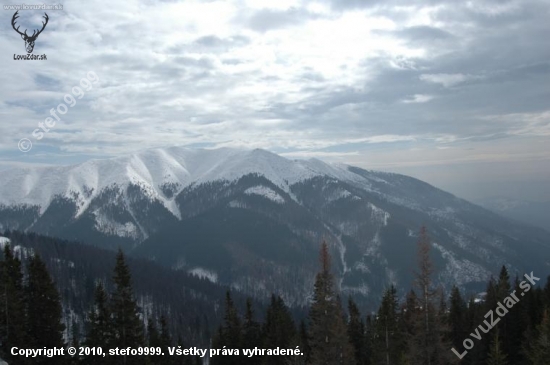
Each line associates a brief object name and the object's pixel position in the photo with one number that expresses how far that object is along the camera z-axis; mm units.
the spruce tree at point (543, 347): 33969
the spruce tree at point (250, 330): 56394
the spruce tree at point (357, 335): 62781
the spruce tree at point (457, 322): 61844
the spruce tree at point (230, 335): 54219
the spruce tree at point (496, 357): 36531
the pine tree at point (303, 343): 52531
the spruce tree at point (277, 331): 53038
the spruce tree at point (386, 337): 50125
